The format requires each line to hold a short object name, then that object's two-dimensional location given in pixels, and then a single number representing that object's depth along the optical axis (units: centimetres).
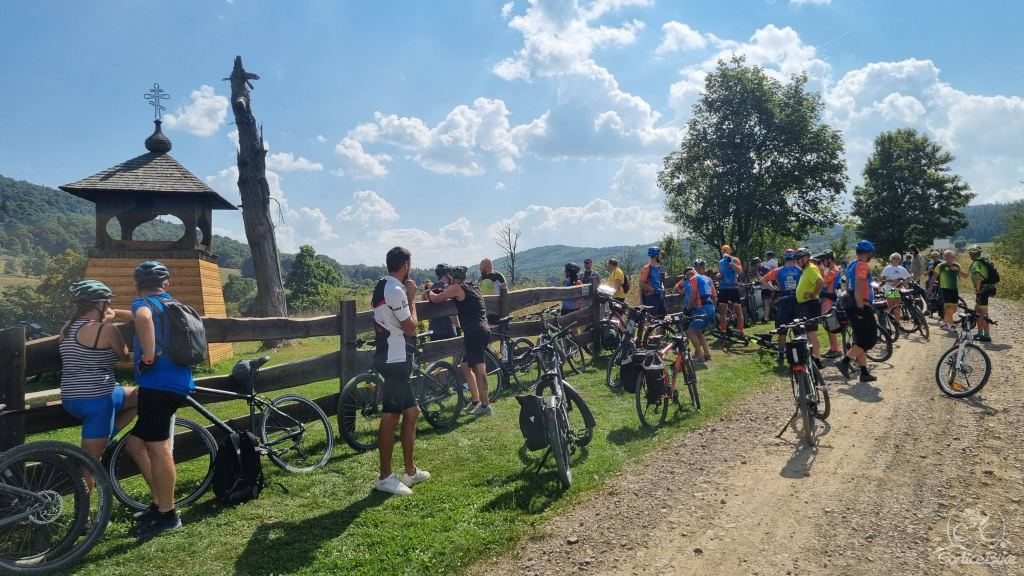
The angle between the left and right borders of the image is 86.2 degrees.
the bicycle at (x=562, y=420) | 496
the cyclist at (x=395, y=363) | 483
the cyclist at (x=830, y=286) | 1023
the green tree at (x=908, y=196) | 4559
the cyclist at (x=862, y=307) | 830
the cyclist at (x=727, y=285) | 1254
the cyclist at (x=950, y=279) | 1238
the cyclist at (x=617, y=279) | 1267
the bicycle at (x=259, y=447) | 452
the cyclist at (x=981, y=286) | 1120
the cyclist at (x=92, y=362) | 404
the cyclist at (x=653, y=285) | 1169
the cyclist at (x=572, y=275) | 1267
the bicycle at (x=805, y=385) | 600
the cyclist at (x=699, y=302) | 995
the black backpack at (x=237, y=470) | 468
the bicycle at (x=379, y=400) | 623
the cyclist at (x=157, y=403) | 407
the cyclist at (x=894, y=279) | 1253
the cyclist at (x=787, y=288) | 1045
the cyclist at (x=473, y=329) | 733
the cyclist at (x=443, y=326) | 861
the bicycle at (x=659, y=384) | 684
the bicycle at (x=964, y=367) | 750
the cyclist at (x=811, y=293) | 932
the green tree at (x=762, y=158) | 3192
